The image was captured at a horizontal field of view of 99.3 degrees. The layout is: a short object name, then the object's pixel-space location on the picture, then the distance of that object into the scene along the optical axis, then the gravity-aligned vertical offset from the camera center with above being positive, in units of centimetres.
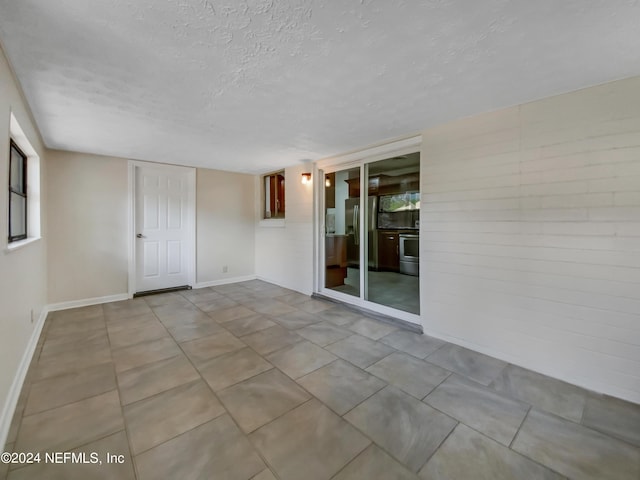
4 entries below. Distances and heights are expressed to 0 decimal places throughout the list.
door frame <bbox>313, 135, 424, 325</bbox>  323 +61
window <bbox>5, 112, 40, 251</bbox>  235 +52
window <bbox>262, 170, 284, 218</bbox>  546 +91
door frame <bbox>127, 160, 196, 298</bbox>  433 +40
